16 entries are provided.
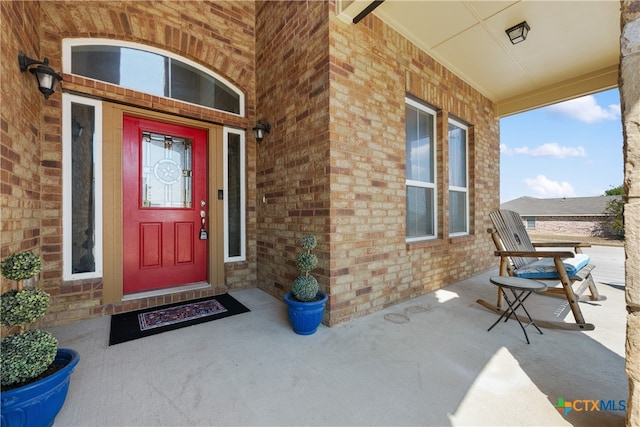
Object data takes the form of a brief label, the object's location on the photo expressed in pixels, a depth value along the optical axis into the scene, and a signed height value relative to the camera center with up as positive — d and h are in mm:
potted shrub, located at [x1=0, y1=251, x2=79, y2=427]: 1121 -663
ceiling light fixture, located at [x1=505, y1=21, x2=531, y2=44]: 2982 +2122
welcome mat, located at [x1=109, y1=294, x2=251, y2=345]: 2258 -1013
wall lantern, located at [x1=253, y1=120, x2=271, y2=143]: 3293 +1078
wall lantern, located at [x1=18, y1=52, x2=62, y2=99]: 2008 +1128
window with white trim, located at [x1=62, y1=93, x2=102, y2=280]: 2463 +272
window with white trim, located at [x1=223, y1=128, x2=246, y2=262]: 3375 +247
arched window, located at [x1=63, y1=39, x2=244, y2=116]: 2566 +1575
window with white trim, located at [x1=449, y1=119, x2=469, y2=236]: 4180 +561
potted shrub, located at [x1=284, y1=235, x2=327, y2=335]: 2182 -751
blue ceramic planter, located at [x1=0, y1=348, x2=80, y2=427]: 1102 -830
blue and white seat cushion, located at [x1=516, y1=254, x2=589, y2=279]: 2629 -591
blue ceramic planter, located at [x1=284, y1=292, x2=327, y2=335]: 2176 -851
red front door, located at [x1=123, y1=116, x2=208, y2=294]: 2850 +113
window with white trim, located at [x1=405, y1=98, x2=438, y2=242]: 3395 +562
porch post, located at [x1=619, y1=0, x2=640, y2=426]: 1063 +120
